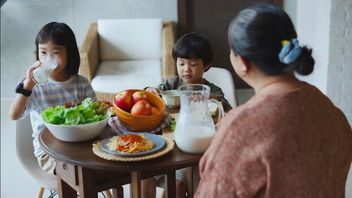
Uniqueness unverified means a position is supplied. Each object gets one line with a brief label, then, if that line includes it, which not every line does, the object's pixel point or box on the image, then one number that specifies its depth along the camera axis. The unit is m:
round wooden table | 1.49
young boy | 2.20
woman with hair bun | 1.17
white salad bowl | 1.63
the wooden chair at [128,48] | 3.91
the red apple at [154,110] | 1.76
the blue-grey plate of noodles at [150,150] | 1.51
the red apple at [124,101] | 1.76
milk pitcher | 1.52
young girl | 2.07
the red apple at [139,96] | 1.78
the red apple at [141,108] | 1.72
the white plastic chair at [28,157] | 2.12
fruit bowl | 1.71
